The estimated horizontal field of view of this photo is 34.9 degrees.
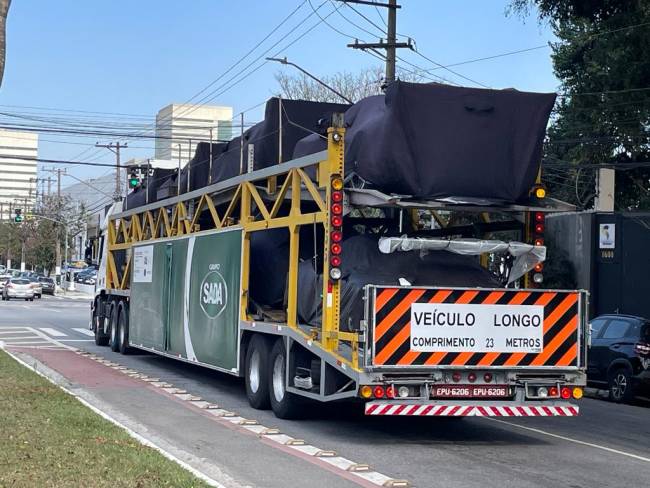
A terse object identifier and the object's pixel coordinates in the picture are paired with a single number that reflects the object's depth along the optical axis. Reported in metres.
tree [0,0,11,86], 12.36
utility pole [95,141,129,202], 66.31
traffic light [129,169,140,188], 25.92
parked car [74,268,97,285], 84.72
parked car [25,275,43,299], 61.92
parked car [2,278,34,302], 60.09
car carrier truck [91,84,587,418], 11.45
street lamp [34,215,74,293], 81.74
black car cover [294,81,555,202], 12.00
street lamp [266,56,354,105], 26.69
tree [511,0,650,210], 20.39
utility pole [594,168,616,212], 29.52
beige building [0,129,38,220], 128.40
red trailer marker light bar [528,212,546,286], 12.98
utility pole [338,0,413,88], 25.34
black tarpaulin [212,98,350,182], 15.61
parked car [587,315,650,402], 18.05
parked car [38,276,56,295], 72.62
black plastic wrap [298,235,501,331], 12.32
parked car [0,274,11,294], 62.88
